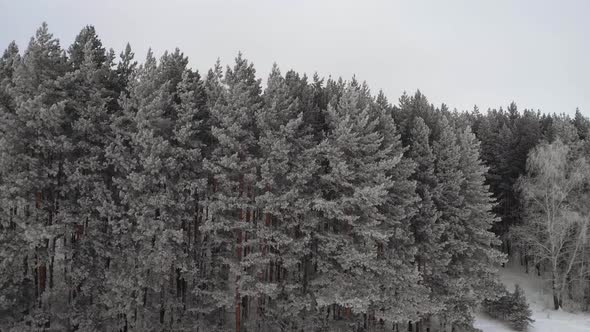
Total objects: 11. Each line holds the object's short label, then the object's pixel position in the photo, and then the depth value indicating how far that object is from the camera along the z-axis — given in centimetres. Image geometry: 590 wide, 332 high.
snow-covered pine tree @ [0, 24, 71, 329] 2097
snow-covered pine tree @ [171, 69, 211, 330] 2323
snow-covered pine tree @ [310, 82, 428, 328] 2383
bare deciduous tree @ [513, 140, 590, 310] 3728
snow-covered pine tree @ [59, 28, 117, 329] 2216
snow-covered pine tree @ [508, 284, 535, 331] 3331
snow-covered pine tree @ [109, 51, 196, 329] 2188
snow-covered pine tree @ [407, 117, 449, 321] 2802
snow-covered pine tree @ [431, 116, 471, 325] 2858
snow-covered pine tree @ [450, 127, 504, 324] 2916
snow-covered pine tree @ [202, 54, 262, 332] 2314
